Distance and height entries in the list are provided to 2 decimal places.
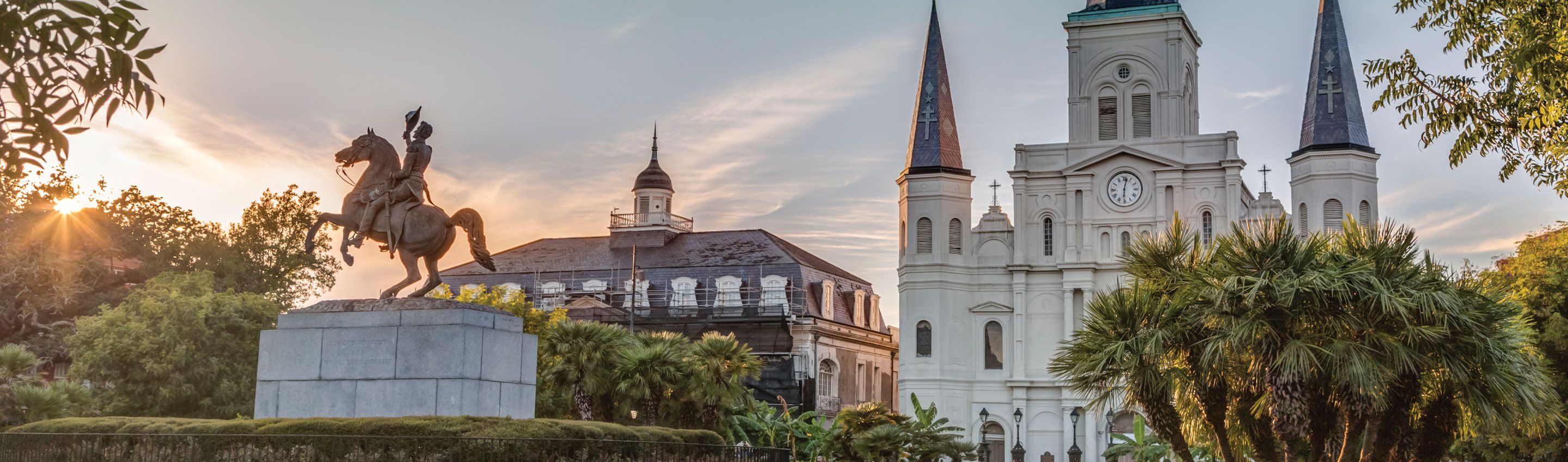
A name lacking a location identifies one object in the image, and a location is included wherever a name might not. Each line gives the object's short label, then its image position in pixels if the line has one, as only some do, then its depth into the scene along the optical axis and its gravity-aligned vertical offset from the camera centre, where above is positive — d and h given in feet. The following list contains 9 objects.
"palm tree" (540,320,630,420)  131.03 +5.57
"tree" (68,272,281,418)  131.64 +5.03
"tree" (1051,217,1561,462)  66.64 +3.88
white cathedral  195.11 +30.03
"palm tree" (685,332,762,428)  133.69 +4.59
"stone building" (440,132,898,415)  231.50 +20.72
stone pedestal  56.70 +2.15
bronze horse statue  61.41 +8.11
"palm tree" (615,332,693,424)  129.90 +4.20
